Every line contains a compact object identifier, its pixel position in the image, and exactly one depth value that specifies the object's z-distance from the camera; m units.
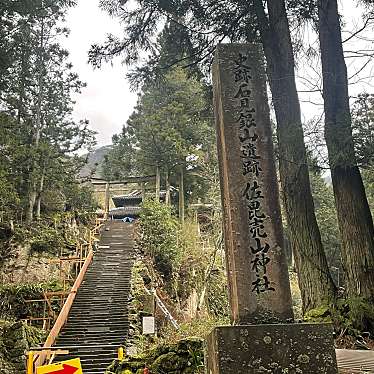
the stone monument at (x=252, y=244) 3.55
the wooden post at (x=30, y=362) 5.81
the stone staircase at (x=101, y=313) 11.47
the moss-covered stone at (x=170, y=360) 5.41
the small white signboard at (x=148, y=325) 11.38
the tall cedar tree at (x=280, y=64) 7.02
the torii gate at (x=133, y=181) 23.66
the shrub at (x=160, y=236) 18.58
